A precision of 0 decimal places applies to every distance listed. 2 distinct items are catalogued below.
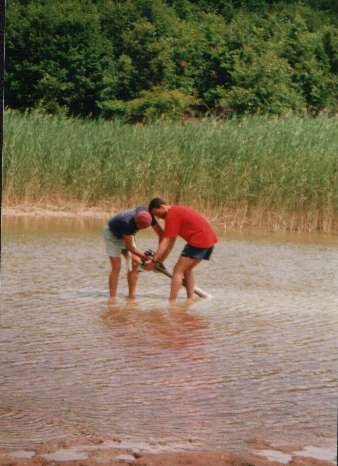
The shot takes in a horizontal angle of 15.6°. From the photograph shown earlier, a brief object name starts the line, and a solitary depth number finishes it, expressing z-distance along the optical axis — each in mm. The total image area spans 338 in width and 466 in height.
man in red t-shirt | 11773
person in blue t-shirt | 11619
